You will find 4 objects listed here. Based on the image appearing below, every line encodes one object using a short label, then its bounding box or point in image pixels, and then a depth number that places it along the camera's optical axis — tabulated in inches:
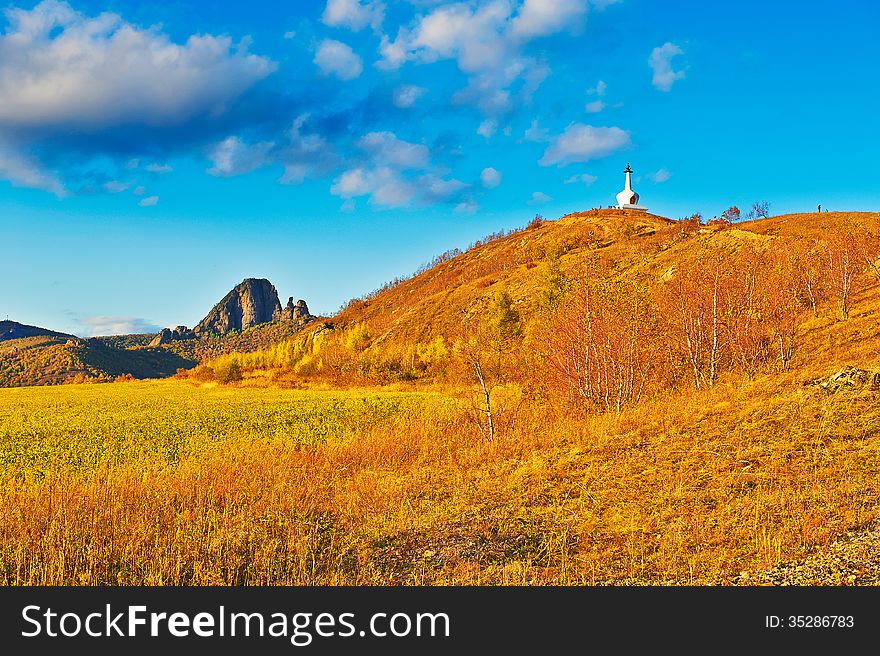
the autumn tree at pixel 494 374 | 780.6
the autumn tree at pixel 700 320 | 906.7
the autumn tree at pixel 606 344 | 863.7
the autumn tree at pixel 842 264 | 1159.0
